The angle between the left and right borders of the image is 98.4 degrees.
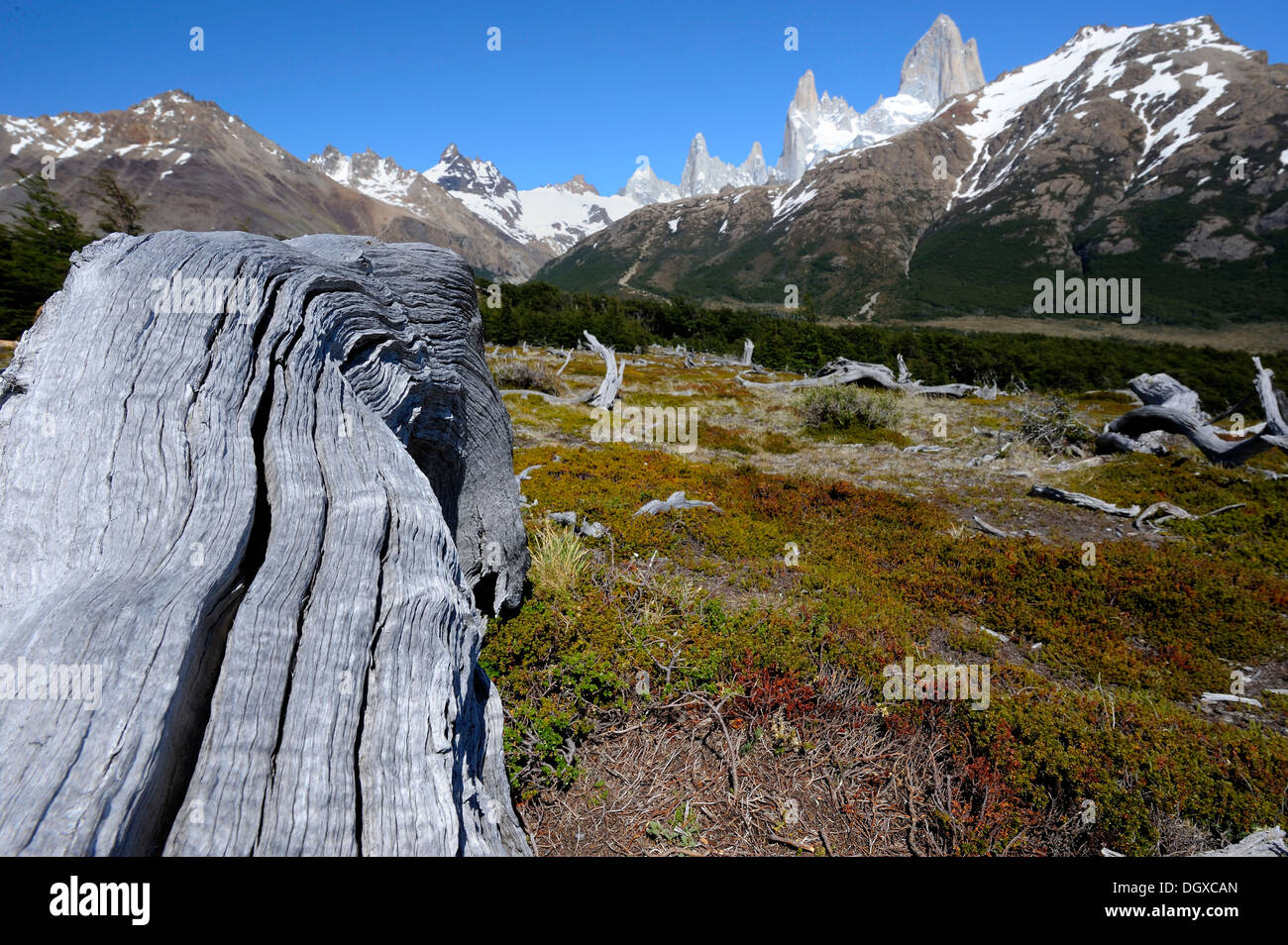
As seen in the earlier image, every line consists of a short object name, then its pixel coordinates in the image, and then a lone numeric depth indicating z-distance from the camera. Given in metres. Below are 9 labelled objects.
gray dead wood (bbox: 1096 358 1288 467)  14.64
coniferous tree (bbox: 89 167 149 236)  23.19
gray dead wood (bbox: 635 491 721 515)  10.30
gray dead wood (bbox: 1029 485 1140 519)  11.61
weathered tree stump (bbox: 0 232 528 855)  1.90
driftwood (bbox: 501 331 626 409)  23.73
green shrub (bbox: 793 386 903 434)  20.75
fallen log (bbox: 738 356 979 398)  30.09
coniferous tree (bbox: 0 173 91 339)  20.03
